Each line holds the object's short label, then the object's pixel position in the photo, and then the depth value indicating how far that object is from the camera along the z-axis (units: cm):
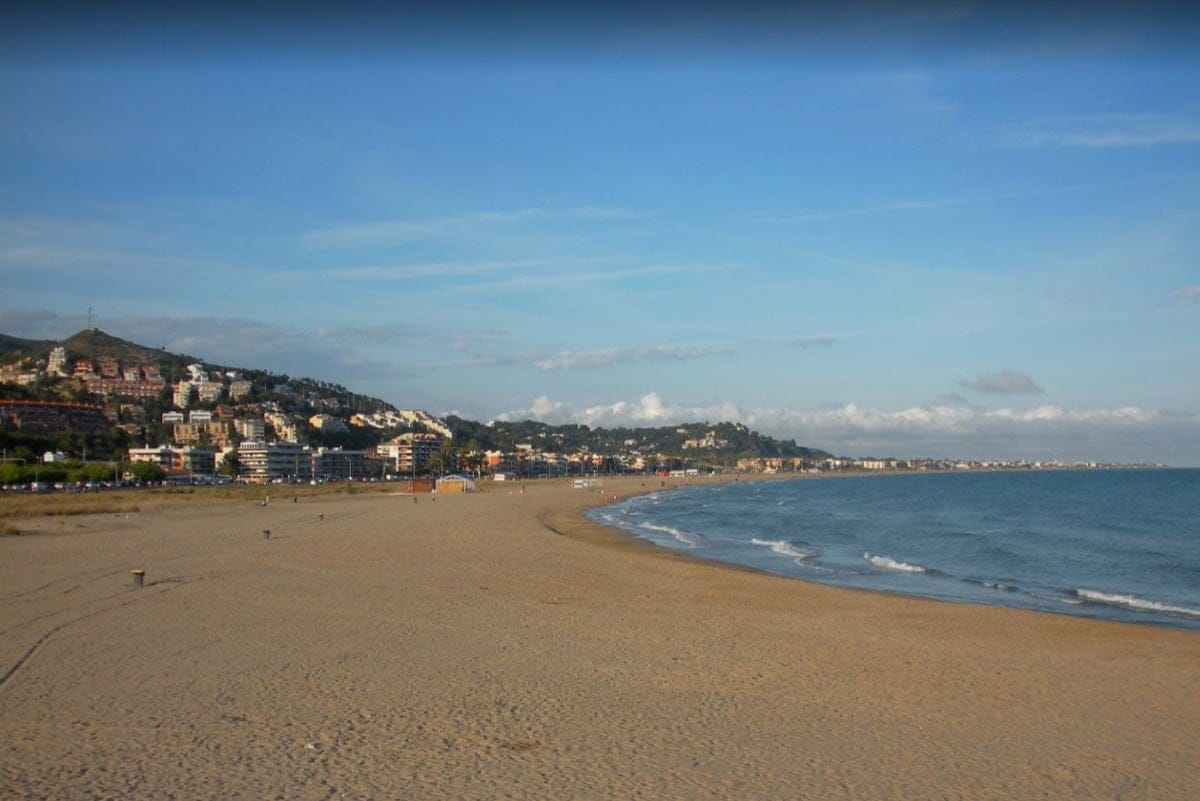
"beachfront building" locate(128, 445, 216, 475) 11325
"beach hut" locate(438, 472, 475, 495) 8988
